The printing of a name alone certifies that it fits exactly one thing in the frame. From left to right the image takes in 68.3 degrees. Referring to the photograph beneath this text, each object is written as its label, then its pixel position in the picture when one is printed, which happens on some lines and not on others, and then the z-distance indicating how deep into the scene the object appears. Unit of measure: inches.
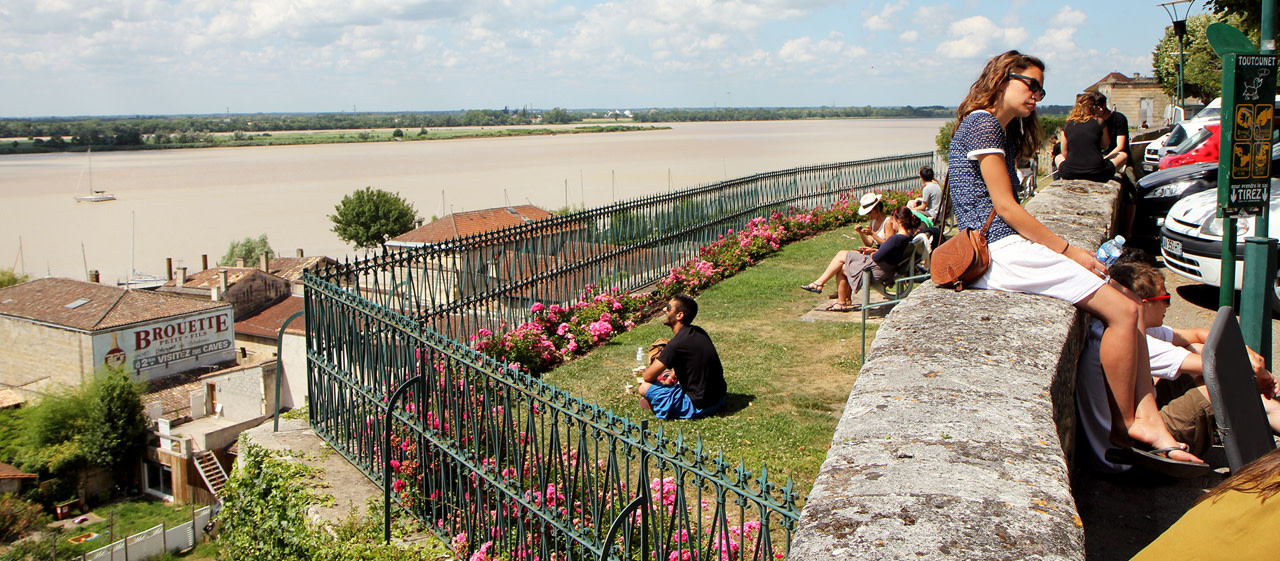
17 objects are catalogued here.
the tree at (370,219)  2596.0
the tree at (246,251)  2434.3
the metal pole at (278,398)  252.8
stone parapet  73.2
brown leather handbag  151.2
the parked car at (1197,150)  468.1
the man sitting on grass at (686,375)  266.5
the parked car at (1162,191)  372.8
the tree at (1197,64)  1152.8
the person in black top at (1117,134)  363.9
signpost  178.1
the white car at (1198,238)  295.2
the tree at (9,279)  2150.6
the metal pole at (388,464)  197.2
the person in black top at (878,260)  361.4
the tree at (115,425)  1364.4
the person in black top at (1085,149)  328.8
